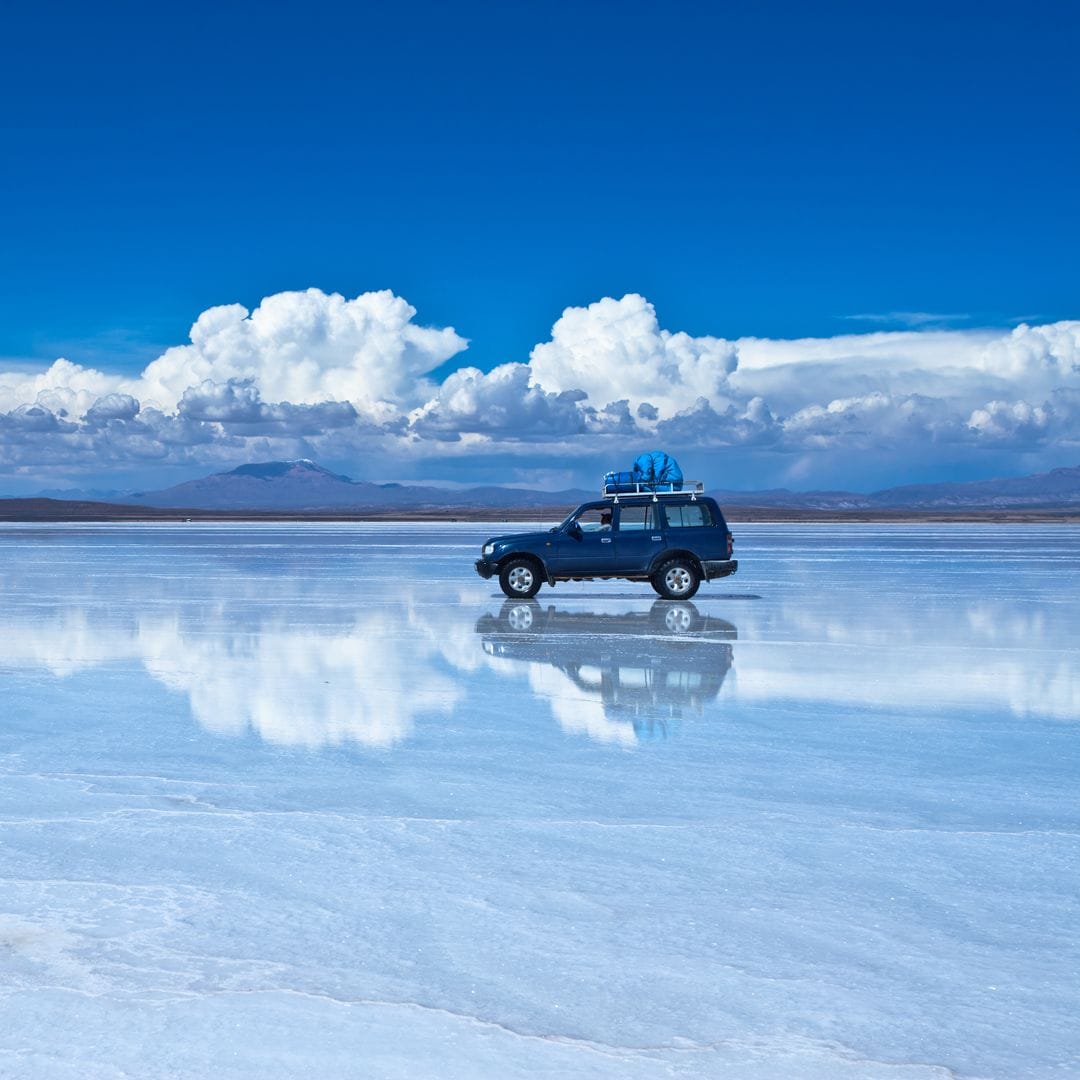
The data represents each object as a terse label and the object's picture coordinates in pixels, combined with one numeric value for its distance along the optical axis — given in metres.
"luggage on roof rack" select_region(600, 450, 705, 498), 25.37
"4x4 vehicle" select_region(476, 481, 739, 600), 24.22
